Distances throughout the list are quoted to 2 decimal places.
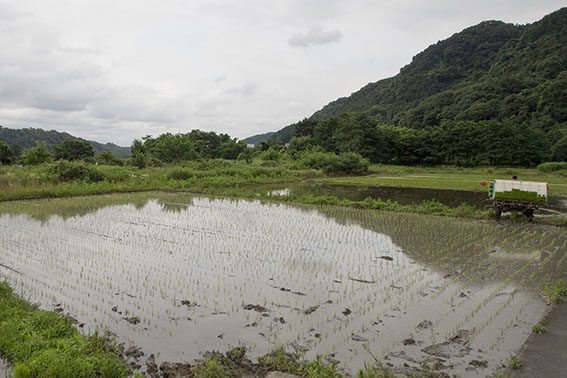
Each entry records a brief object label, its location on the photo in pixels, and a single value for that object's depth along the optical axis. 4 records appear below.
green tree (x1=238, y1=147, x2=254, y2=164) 39.42
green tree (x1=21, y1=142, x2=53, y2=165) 27.19
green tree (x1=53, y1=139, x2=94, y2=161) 40.44
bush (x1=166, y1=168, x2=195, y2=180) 23.10
